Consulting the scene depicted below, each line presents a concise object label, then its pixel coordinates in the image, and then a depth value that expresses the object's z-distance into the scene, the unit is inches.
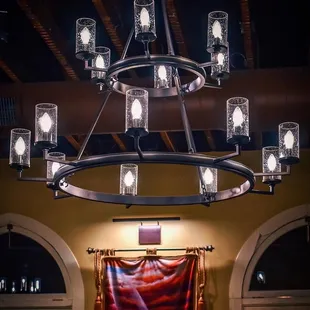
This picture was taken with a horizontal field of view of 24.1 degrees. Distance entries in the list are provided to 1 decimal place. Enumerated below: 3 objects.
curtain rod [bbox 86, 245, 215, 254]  262.7
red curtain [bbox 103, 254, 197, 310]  256.8
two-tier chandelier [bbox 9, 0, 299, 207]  124.0
